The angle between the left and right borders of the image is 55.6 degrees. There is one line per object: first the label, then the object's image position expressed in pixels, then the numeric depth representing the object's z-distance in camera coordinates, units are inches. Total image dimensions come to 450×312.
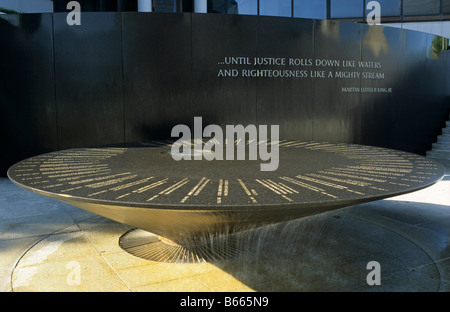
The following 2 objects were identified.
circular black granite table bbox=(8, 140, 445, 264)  102.7
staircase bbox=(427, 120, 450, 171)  396.5
